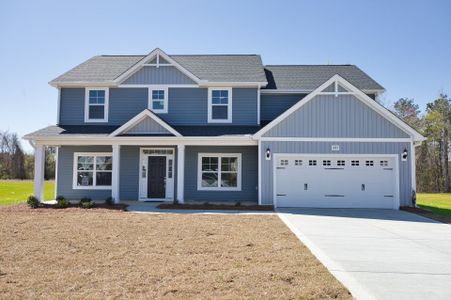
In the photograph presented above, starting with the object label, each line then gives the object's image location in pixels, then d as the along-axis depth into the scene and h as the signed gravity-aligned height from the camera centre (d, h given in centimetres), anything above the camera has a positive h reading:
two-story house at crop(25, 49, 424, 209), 1509 +145
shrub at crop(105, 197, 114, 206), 1505 -142
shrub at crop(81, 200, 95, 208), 1415 -145
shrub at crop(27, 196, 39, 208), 1411 -136
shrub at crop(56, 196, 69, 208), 1423 -140
